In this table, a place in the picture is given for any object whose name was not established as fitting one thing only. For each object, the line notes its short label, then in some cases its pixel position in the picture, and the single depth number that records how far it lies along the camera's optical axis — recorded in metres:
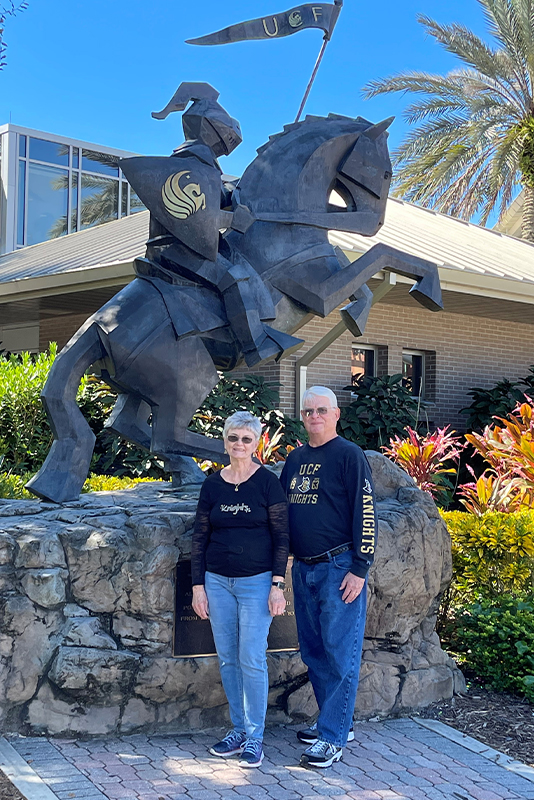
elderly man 4.26
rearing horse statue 5.32
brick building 12.44
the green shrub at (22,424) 9.80
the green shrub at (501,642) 5.75
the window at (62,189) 26.97
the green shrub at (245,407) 11.03
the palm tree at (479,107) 17.72
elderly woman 4.16
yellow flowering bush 6.50
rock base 4.59
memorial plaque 4.79
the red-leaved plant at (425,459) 10.57
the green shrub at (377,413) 12.70
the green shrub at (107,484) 7.72
